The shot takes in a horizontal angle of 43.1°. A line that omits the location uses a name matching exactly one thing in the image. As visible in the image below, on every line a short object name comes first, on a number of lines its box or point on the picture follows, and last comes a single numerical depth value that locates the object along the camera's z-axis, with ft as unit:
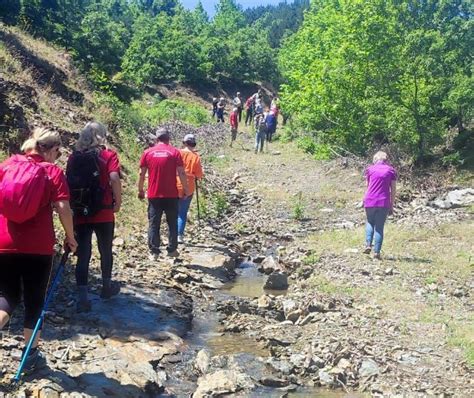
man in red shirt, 27.96
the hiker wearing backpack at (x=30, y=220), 14.19
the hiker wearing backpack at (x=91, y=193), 20.33
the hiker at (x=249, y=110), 99.62
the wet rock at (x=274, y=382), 18.97
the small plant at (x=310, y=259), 33.13
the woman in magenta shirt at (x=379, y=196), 31.63
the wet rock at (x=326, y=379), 18.95
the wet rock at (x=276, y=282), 30.60
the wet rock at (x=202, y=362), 19.70
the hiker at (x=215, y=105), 110.51
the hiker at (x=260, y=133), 73.22
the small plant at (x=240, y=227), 43.06
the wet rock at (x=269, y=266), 33.72
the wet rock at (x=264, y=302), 26.68
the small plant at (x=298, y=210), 45.65
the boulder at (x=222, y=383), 17.90
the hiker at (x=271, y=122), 80.19
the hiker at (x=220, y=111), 106.21
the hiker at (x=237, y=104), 85.94
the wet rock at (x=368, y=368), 19.10
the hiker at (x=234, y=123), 78.59
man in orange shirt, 32.78
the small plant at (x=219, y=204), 46.55
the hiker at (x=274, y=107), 82.78
